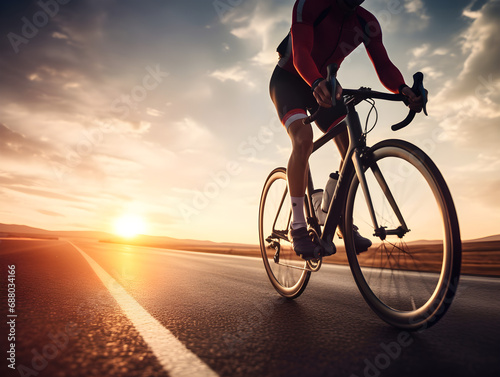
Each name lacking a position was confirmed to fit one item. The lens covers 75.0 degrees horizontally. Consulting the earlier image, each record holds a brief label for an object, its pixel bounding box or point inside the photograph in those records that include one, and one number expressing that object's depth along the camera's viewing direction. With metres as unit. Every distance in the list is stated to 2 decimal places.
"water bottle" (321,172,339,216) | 2.90
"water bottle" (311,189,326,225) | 2.96
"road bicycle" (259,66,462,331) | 1.74
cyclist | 2.73
